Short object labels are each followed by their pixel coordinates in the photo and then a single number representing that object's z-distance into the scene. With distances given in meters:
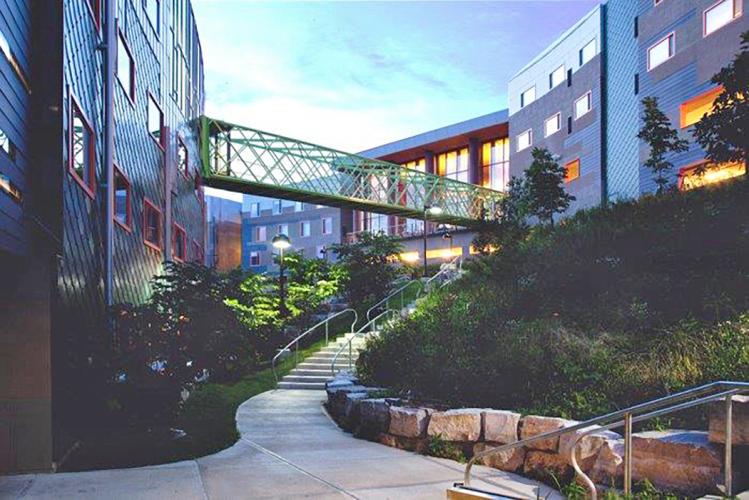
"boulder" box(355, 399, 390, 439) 9.35
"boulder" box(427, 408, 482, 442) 8.12
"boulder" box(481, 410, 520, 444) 7.74
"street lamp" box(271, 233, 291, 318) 20.81
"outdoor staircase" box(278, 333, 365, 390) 15.63
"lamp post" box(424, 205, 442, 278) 30.61
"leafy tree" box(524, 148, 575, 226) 27.25
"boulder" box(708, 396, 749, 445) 5.43
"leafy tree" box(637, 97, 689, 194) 21.55
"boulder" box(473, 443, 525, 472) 7.54
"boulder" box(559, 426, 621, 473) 6.62
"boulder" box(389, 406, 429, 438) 8.66
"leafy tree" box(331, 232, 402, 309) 25.11
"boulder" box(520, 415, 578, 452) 7.21
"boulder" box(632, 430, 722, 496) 5.68
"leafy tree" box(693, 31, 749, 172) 14.28
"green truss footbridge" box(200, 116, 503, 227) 28.78
